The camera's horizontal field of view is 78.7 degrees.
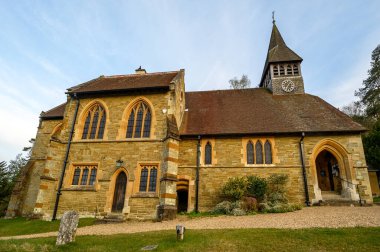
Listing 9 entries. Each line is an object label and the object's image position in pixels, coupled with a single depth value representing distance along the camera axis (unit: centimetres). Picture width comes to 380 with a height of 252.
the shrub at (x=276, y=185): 1378
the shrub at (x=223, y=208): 1284
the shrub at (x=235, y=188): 1336
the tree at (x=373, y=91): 2858
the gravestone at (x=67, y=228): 751
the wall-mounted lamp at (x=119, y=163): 1411
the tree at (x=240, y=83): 3206
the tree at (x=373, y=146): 2122
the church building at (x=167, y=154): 1366
